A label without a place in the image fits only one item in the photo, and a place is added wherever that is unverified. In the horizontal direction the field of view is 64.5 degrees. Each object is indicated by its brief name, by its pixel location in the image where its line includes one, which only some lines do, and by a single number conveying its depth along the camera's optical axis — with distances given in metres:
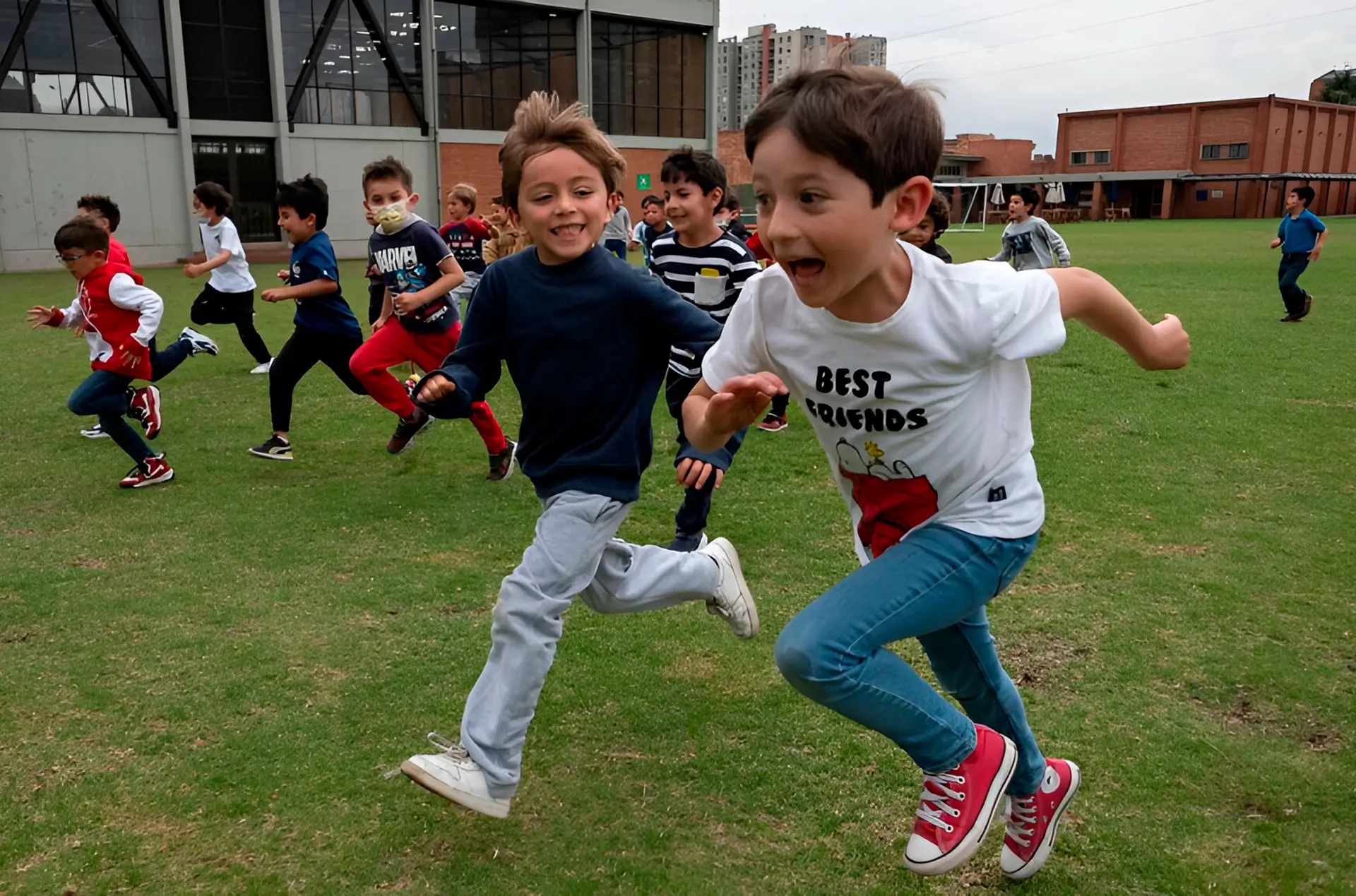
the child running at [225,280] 10.48
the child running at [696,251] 6.02
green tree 87.69
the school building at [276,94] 26.52
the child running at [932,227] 6.85
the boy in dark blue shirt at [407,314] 6.76
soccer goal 58.84
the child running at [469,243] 11.55
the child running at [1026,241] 12.02
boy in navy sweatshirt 3.22
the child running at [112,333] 6.48
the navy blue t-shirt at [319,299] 7.16
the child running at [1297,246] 13.55
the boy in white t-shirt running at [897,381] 2.15
